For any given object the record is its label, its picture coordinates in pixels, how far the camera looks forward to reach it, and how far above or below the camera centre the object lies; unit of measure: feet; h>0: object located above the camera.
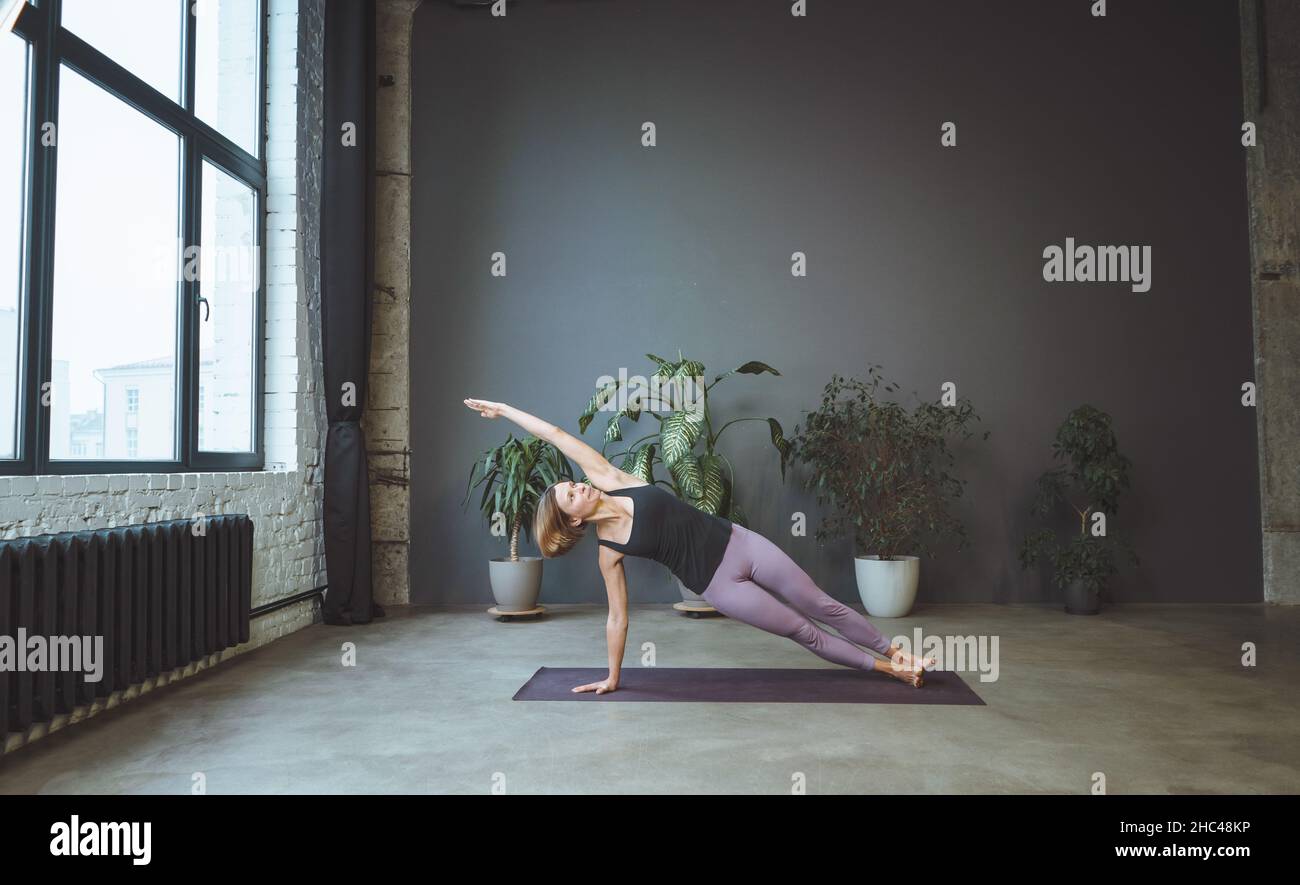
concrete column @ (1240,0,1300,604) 18.21 +4.59
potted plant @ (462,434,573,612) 16.79 -0.51
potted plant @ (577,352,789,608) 16.69 +0.78
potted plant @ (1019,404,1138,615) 16.98 -0.63
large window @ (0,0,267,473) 10.37 +3.55
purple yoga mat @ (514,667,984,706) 10.87 -2.97
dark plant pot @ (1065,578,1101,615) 17.11 -2.68
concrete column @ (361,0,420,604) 18.94 +3.44
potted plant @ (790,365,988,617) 17.06 -0.28
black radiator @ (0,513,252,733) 8.79 -1.54
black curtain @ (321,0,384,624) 16.78 +3.38
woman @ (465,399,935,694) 10.74 -1.11
